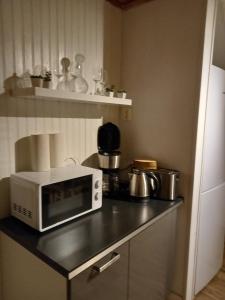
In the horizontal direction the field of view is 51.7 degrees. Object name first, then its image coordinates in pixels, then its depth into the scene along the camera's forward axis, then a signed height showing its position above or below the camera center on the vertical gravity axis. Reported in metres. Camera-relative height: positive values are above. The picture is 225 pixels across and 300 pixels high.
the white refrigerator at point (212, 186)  1.70 -0.53
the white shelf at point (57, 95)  1.18 +0.11
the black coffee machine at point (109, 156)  1.77 -0.31
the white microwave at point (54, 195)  1.18 -0.44
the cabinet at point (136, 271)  1.03 -0.81
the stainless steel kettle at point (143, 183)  1.65 -0.48
